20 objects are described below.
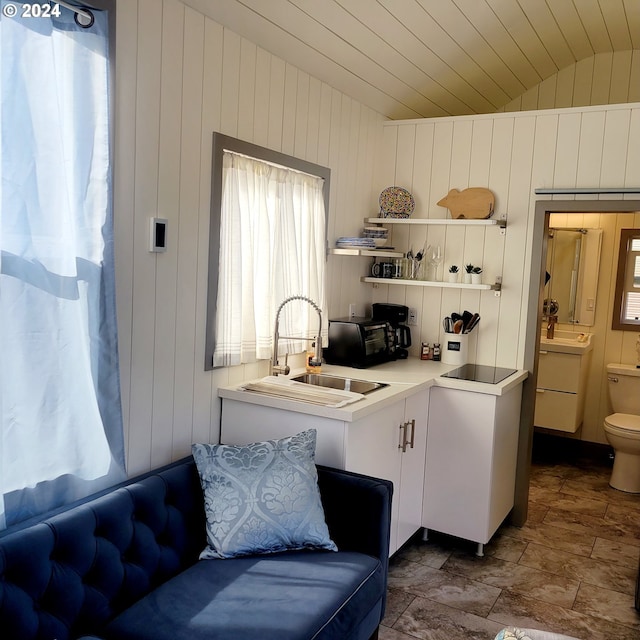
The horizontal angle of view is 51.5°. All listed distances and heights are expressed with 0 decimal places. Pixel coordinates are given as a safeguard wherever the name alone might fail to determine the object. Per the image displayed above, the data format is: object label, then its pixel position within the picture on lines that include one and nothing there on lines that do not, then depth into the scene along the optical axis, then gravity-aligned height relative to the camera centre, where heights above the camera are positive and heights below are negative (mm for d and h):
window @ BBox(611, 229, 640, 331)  5008 -39
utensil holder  3846 -447
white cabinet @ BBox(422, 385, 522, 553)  3355 -979
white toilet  4422 -1078
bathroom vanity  4922 -792
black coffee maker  3979 -318
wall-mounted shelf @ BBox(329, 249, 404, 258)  3604 +77
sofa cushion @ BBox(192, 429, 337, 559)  2297 -840
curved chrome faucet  3129 -369
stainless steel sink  3145 -569
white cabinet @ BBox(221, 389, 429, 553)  2693 -751
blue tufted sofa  1813 -1013
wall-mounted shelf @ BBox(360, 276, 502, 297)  3742 -79
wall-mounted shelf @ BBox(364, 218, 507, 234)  3730 +279
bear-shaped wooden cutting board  3791 +400
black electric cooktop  3455 -548
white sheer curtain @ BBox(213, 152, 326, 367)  2865 +29
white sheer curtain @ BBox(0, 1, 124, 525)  1880 -56
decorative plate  4012 +394
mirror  5129 +21
